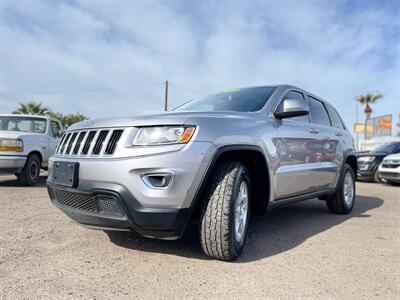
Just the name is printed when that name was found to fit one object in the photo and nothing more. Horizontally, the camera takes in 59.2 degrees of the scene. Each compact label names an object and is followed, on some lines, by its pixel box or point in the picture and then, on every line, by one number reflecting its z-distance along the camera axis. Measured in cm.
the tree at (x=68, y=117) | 3807
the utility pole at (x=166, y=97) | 3331
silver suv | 251
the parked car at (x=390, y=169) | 969
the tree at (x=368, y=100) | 4428
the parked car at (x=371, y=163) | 1117
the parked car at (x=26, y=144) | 721
